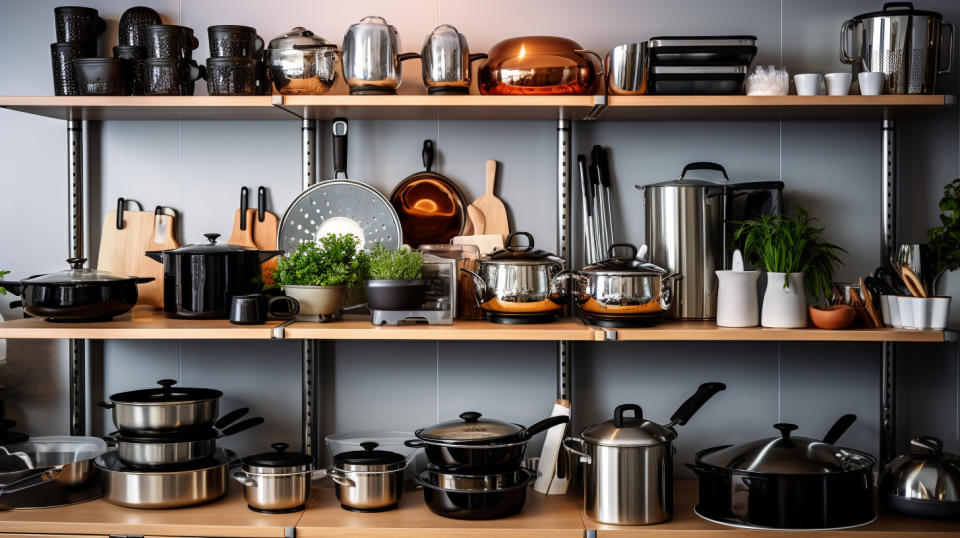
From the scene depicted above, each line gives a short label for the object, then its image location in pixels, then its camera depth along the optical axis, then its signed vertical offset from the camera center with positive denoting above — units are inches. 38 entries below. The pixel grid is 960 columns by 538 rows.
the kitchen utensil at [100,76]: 87.3 +19.2
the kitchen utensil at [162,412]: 85.2 -15.3
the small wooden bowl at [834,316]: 83.9 -5.8
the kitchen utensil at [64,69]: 90.6 +20.6
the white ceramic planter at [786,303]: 84.6 -4.5
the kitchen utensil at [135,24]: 94.4 +26.6
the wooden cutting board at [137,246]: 98.6 +1.7
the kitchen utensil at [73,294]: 84.5 -3.3
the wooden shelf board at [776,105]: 84.7 +15.6
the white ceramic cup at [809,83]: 87.0 +18.0
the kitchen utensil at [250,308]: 85.0 -4.8
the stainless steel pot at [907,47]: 86.7 +21.6
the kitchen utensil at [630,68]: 86.0 +19.4
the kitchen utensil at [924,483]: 80.2 -21.6
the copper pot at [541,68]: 86.3 +19.5
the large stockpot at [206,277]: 87.2 -1.7
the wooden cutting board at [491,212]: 98.1 +5.5
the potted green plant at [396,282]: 85.1 -2.2
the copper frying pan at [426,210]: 98.1 +5.8
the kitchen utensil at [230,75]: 87.1 +19.1
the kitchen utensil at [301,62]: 88.0 +20.7
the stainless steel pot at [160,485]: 82.8 -22.2
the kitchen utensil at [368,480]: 83.4 -21.8
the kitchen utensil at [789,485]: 77.7 -21.1
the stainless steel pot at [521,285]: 86.0 -2.7
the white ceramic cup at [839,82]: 86.7 +18.0
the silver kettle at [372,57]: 86.8 +20.9
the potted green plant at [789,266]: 84.7 -0.8
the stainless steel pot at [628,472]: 79.4 -20.2
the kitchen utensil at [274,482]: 83.0 -21.8
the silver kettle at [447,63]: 87.1 +20.3
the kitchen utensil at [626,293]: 83.6 -3.4
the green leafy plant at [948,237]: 85.7 +2.0
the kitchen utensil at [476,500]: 81.1 -23.2
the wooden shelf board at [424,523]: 79.2 -25.2
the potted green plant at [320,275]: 87.0 -1.5
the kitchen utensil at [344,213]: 97.0 +5.4
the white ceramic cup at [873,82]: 85.9 +17.8
